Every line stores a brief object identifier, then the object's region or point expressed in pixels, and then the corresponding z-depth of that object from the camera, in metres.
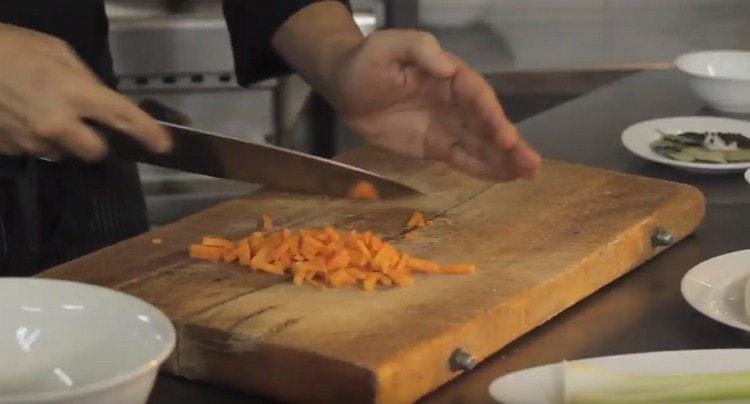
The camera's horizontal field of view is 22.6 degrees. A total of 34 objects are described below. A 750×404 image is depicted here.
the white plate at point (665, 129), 1.55
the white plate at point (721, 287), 1.18
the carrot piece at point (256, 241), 1.25
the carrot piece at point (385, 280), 1.20
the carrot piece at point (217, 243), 1.26
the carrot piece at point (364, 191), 1.36
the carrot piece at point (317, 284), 1.19
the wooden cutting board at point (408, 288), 1.10
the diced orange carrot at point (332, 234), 1.24
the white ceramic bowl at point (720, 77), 1.69
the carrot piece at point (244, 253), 1.24
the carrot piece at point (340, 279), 1.19
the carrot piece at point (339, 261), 1.20
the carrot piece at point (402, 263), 1.21
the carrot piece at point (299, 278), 1.20
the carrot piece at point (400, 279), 1.20
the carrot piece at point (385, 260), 1.20
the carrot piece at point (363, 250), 1.22
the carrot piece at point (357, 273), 1.20
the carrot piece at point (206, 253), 1.25
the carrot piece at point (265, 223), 1.32
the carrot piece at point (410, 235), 1.30
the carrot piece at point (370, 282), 1.19
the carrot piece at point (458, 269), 1.22
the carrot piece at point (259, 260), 1.23
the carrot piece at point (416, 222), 1.32
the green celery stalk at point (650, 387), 1.02
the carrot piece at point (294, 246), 1.23
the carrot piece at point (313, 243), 1.23
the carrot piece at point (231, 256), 1.25
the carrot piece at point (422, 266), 1.22
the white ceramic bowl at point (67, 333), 1.00
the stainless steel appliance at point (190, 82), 1.98
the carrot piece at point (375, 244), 1.23
